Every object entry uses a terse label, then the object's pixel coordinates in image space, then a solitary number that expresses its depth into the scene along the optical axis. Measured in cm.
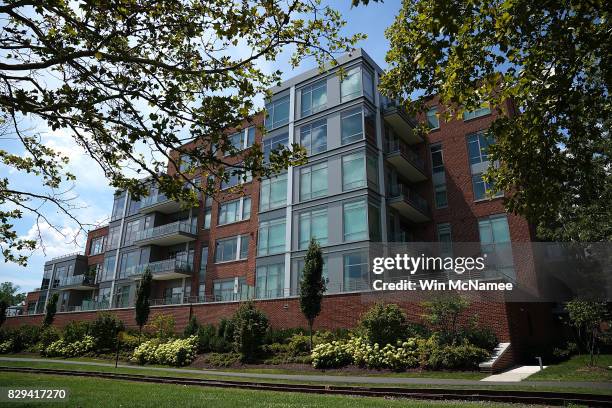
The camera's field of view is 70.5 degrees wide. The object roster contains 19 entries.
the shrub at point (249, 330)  2117
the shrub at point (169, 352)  2294
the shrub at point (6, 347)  3500
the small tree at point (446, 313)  1770
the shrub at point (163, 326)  2770
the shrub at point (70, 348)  2973
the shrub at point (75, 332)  3148
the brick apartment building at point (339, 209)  2534
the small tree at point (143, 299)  2819
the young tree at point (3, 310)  4059
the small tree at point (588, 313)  1752
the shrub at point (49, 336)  3363
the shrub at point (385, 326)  1809
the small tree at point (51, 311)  3819
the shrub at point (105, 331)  2975
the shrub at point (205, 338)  2456
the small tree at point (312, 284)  2030
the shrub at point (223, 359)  2109
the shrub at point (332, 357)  1819
